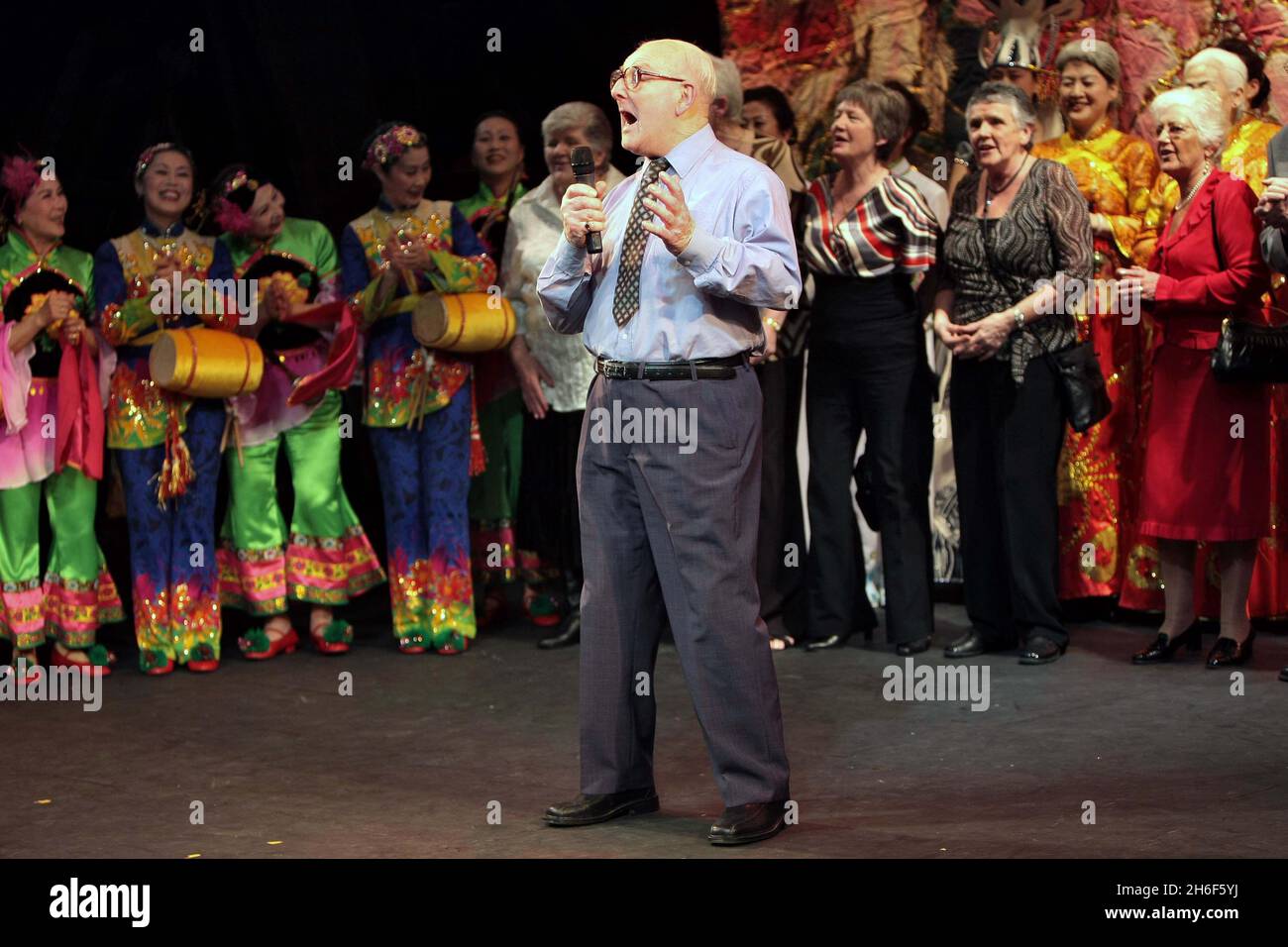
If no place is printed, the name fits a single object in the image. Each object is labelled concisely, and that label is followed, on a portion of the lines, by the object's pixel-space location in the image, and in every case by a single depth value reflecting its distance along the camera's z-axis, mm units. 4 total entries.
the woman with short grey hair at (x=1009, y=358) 5328
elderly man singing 3645
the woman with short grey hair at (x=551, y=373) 5770
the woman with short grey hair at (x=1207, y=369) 5227
